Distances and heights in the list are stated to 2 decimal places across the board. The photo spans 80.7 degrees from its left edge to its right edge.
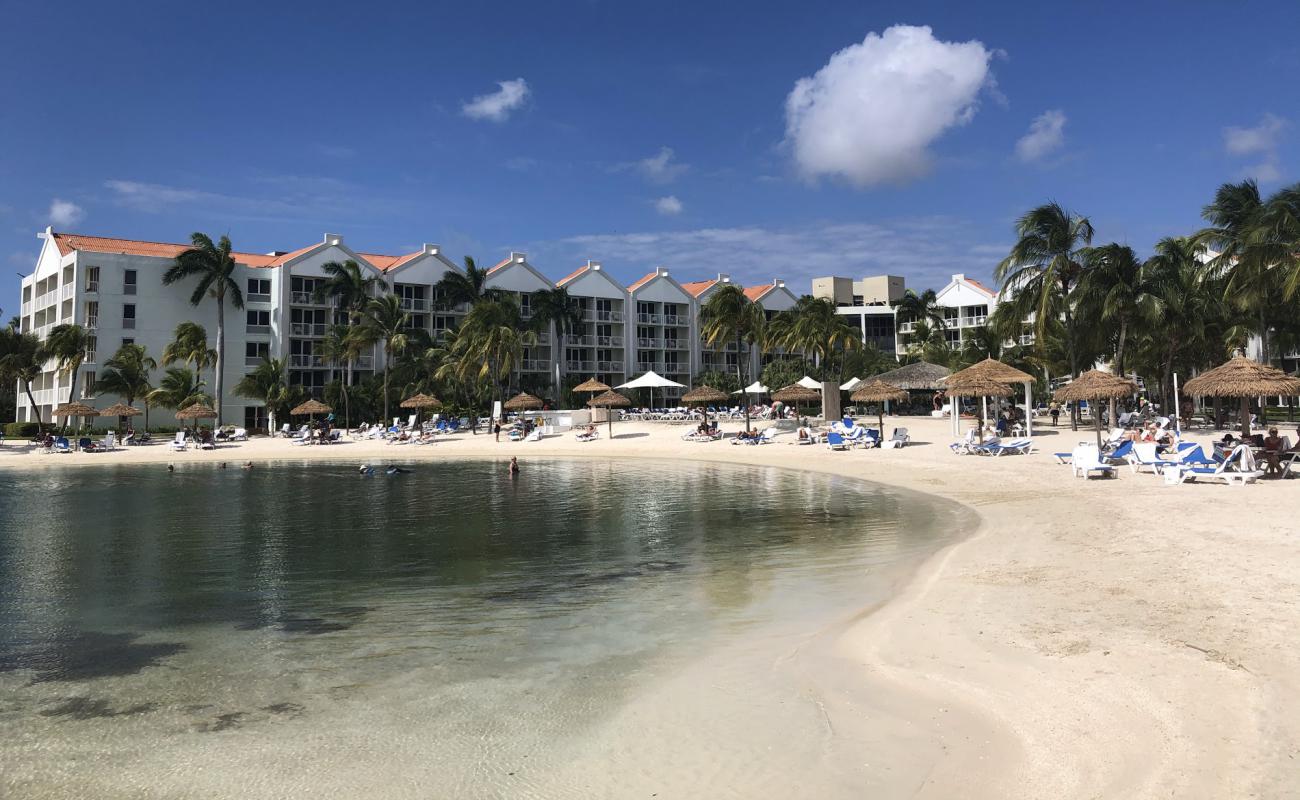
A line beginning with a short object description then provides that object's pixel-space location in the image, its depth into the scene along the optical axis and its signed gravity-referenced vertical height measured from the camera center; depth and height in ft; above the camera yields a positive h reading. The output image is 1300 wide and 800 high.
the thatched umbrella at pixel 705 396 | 121.60 +3.79
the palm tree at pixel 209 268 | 153.17 +31.68
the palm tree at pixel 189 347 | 142.92 +14.80
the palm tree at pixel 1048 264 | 107.14 +21.81
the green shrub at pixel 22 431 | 147.23 -0.66
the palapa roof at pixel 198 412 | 129.29 +2.28
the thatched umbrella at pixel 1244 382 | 62.13 +2.64
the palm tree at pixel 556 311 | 176.55 +25.97
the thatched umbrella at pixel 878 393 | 94.12 +3.11
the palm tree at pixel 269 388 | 150.00 +7.27
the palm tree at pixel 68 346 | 137.18 +14.66
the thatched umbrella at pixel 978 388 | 84.80 +3.26
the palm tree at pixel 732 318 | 121.39 +16.24
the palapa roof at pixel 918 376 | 132.57 +7.30
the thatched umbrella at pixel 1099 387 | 72.23 +2.69
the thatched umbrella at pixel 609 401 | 123.44 +3.17
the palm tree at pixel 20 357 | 138.82 +13.02
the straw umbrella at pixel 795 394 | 108.88 +3.46
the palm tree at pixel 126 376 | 143.23 +9.44
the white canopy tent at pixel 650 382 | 141.11 +7.10
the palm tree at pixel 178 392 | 145.38 +6.57
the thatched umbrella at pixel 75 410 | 126.22 +2.79
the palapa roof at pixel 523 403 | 134.62 +3.30
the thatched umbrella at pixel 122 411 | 134.82 +2.71
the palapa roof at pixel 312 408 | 138.00 +2.94
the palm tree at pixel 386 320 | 152.15 +20.82
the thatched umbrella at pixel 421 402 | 138.21 +3.78
